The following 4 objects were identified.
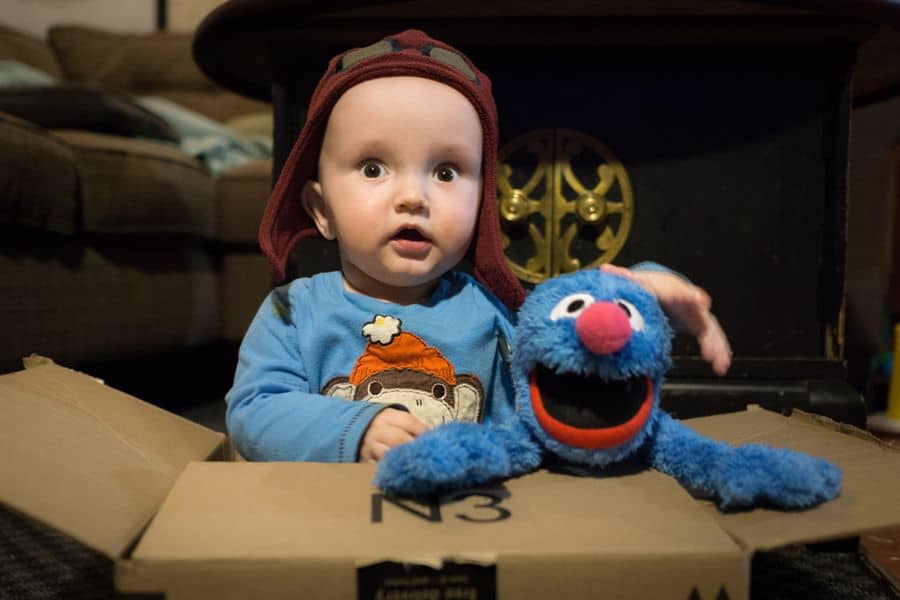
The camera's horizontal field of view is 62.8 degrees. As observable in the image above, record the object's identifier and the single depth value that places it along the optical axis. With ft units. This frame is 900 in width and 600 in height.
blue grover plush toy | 1.55
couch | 3.72
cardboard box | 1.29
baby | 2.23
